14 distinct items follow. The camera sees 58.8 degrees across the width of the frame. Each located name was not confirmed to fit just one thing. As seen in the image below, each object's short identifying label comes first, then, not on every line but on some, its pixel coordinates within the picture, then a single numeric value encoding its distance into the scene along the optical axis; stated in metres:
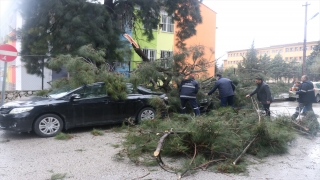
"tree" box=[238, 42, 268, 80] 11.34
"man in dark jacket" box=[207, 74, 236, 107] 9.23
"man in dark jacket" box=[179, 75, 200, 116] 8.99
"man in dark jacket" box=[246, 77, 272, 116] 8.92
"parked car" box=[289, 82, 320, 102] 20.06
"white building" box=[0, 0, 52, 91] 15.61
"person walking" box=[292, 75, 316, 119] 9.66
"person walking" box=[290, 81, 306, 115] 9.07
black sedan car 7.19
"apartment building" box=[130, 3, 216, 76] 11.11
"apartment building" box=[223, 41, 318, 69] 74.44
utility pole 24.69
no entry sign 9.02
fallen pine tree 5.28
